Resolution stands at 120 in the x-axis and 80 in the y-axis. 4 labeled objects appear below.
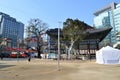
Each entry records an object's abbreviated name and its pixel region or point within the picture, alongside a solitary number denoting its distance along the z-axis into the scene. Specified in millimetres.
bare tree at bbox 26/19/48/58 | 30624
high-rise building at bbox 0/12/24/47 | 67284
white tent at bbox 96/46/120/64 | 16089
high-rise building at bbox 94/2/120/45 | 65610
